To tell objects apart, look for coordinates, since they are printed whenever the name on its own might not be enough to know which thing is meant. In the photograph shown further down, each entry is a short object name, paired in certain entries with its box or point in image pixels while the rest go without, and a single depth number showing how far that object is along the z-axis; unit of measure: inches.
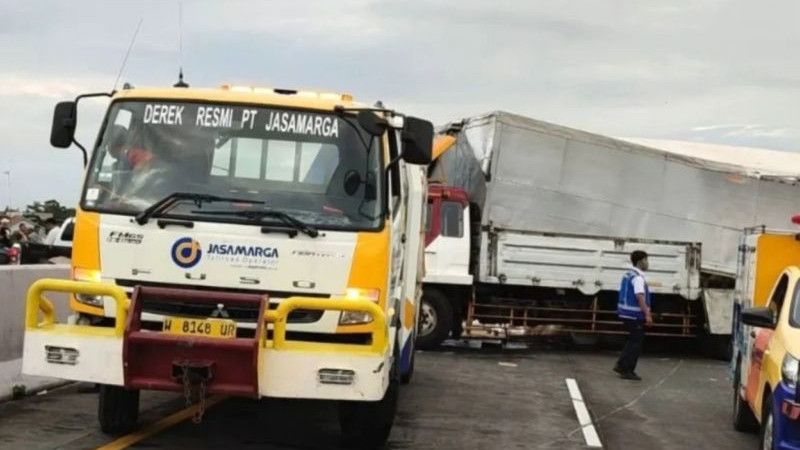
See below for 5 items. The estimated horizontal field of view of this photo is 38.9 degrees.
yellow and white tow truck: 285.9
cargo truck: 690.8
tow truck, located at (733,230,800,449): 302.2
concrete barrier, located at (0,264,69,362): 476.1
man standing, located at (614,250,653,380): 571.8
